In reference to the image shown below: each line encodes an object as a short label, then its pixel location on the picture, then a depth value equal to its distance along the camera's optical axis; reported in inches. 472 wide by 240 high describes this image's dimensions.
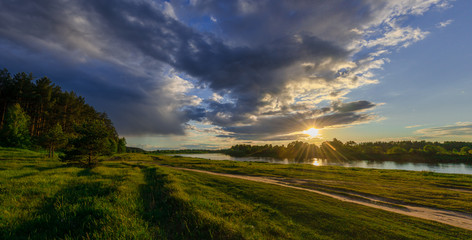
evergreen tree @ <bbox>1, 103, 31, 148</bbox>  1905.9
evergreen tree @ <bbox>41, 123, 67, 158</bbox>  1539.1
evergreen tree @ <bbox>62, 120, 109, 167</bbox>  978.1
